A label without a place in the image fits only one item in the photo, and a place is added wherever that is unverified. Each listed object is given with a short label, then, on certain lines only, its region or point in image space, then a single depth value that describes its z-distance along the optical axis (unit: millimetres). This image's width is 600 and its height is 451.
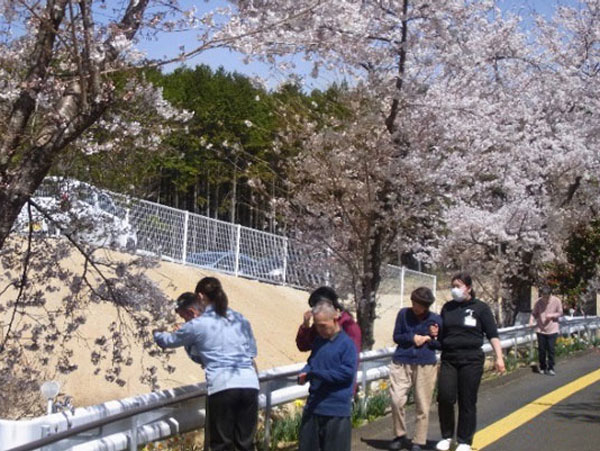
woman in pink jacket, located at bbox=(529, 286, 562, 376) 16516
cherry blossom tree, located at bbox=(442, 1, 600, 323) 19047
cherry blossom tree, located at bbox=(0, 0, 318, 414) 7551
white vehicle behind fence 9672
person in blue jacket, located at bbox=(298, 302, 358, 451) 7523
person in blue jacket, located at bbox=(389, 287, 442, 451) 9781
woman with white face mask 9609
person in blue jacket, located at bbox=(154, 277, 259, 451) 7660
